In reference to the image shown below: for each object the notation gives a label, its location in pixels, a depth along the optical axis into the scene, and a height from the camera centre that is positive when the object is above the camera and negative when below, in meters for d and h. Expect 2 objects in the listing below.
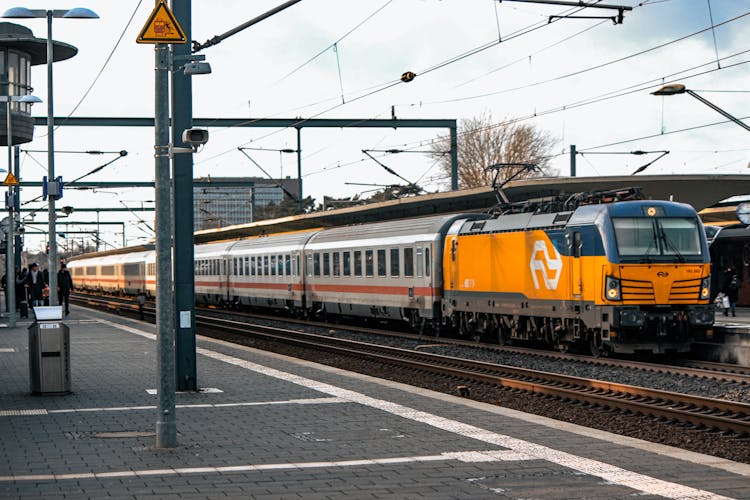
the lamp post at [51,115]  25.38 +4.61
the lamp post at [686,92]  26.27 +4.48
